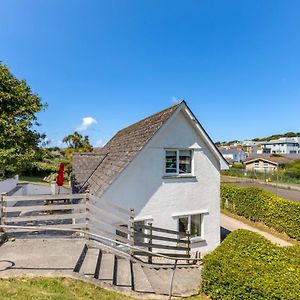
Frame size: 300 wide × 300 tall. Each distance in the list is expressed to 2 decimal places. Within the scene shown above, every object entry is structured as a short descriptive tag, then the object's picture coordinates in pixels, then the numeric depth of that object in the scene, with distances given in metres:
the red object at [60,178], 16.80
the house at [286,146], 107.00
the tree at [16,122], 10.05
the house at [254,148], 122.81
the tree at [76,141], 52.59
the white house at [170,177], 12.89
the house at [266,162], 69.06
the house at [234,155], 102.38
